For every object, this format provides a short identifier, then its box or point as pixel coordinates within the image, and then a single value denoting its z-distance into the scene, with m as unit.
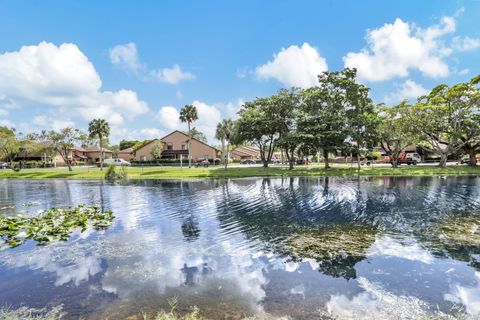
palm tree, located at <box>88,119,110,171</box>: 55.84
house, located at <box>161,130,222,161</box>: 78.56
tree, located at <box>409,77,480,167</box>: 44.44
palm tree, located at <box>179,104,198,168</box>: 61.06
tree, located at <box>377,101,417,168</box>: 47.47
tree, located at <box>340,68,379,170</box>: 46.12
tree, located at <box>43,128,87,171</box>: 57.50
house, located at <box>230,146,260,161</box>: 108.69
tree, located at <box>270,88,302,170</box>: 50.50
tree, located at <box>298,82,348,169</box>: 45.69
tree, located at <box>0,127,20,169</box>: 63.32
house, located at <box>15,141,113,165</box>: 87.06
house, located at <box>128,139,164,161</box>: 78.06
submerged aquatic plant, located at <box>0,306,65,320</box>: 6.58
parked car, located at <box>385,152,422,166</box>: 62.37
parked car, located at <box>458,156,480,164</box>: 57.01
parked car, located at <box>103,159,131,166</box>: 67.06
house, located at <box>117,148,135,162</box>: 89.31
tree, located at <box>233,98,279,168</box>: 50.31
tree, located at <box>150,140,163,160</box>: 73.81
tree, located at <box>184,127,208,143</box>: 114.95
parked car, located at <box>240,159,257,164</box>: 83.50
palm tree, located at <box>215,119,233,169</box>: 69.78
